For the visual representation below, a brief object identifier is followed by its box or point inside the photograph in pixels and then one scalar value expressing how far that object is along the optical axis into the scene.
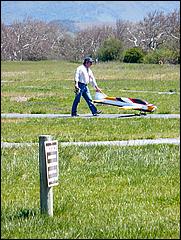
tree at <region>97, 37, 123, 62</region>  98.12
